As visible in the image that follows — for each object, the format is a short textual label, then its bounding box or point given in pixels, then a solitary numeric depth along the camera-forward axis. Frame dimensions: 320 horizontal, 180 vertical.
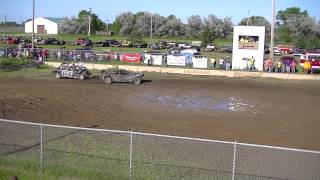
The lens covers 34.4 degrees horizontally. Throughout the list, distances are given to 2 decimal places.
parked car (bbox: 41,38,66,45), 95.69
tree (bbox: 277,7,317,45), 125.56
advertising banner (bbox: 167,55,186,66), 53.28
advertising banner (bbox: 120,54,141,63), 56.63
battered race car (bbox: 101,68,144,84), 39.41
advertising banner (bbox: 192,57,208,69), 52.06
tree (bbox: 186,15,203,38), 141.12
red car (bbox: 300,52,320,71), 49.66
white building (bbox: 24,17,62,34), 158.38
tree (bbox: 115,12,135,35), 148.75
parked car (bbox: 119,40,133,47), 95.19
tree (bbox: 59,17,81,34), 151.62
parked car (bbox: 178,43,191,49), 94.44
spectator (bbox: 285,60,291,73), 48.99
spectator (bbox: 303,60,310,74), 48.97
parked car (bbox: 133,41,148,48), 94.54
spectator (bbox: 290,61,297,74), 48.90
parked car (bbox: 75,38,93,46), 95.27
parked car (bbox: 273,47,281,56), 85.12
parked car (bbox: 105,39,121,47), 95.31
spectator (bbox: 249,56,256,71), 50.50
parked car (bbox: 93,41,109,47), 94.79
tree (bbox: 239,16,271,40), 155.88
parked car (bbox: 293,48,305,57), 85.51
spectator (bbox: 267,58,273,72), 49.50
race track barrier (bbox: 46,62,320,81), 46.25
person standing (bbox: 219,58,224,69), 52.34
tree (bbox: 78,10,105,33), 152.75
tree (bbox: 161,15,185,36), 142.50
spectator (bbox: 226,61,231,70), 51.74
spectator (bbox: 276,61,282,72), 49.38
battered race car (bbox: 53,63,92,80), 42.31
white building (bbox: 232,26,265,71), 50.78
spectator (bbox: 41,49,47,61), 58.61
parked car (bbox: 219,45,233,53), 87.96
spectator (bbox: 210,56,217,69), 52.28
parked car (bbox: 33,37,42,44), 96.12
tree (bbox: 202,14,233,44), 132.38
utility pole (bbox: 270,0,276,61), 52.02
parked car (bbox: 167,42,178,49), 96.80
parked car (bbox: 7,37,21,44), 92.45
